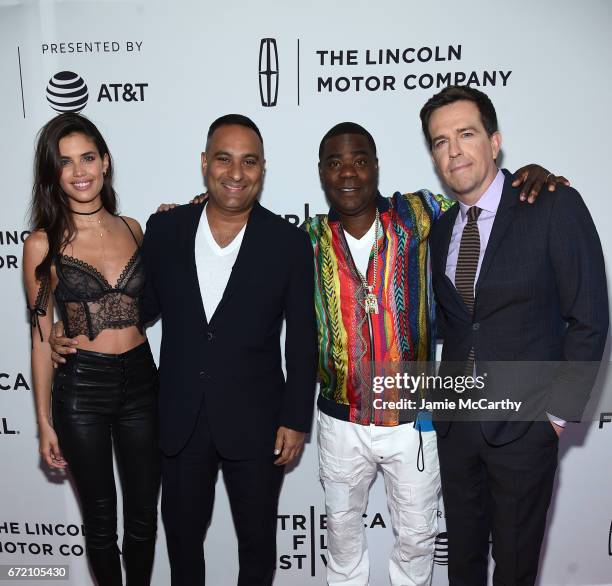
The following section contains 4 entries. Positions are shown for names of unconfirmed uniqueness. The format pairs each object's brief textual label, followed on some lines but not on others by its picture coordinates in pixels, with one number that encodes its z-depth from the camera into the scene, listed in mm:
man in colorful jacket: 2064
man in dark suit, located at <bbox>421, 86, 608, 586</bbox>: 1721
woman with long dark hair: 1995
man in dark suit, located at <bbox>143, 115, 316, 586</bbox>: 1960
